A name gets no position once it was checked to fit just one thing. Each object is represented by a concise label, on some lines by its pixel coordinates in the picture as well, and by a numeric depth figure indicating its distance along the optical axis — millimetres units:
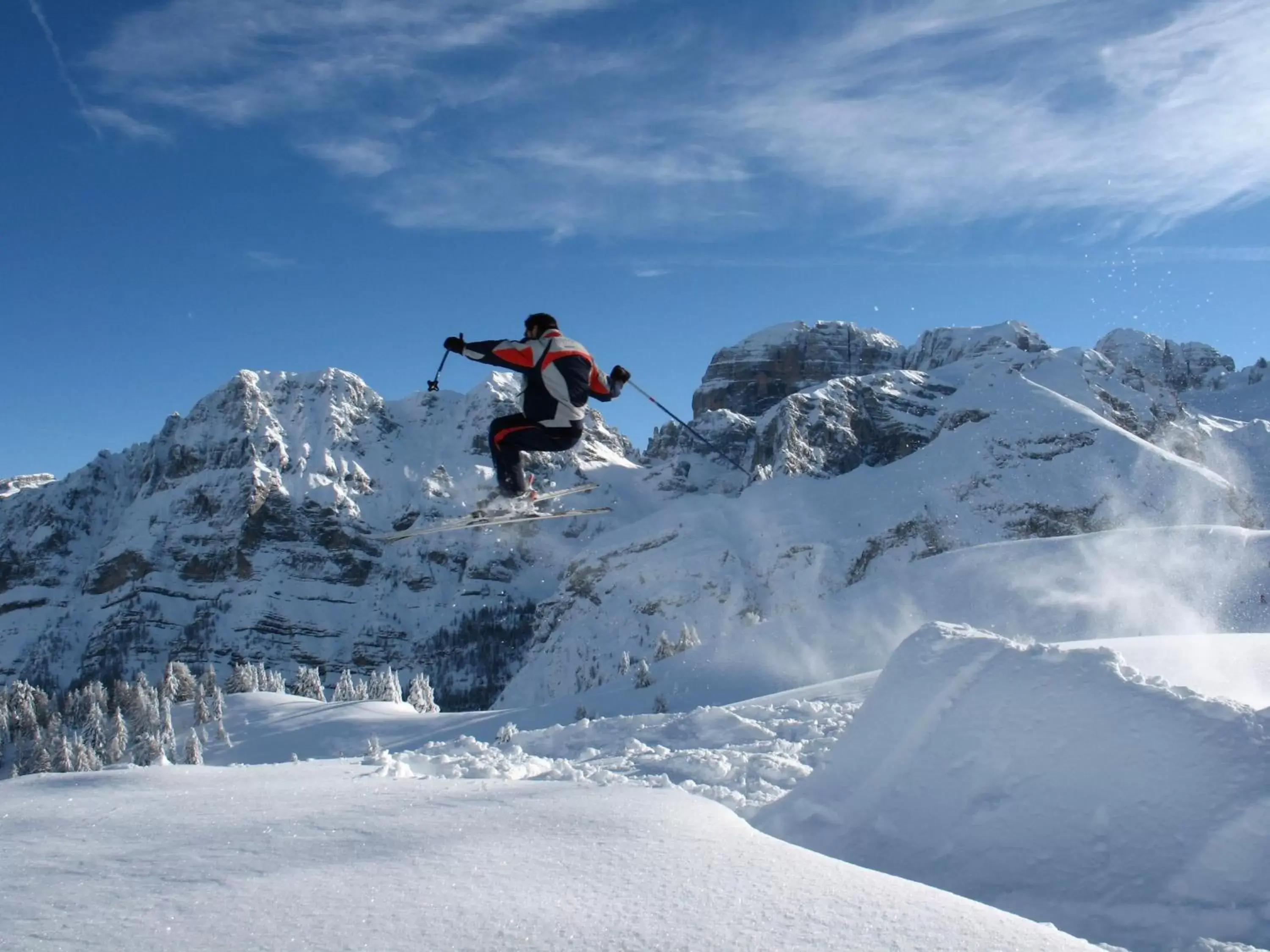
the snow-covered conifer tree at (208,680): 76500
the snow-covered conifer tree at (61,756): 56438
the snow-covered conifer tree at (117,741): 60219
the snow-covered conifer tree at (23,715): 78438
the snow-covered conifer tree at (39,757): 58656
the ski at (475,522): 14883
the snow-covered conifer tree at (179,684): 77375
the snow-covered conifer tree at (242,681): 82812
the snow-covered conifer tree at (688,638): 74062
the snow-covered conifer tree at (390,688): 77188
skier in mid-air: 11273
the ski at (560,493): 15741
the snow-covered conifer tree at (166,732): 57594
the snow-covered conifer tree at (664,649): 74500
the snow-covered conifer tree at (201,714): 65875
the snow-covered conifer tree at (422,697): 73000
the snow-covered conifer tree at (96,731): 65312
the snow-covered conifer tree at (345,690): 73875
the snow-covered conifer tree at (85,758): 53875
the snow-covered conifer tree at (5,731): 78875
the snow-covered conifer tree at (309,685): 82938
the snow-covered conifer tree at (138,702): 68312
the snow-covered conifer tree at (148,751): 55031
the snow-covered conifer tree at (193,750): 52125
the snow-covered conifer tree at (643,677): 54594
